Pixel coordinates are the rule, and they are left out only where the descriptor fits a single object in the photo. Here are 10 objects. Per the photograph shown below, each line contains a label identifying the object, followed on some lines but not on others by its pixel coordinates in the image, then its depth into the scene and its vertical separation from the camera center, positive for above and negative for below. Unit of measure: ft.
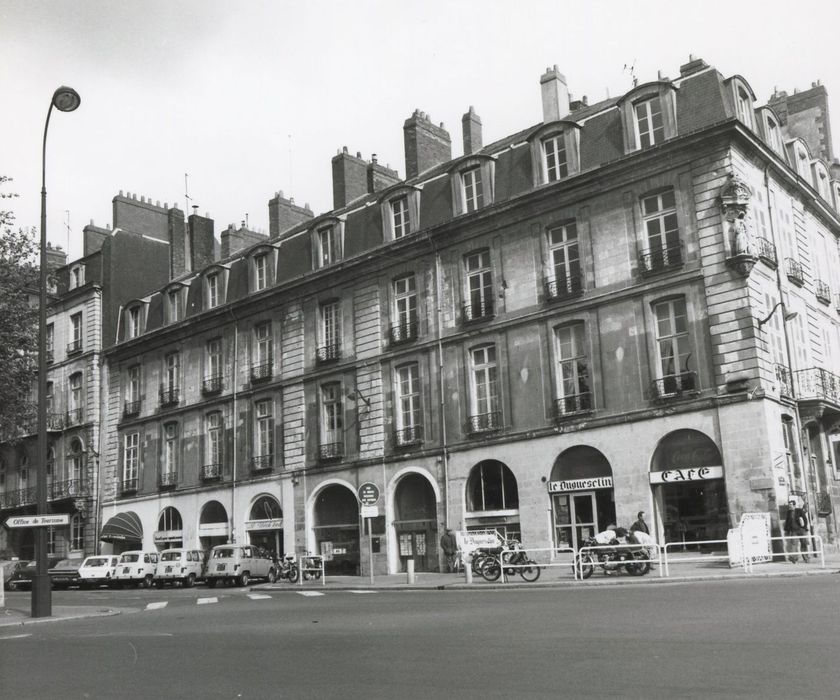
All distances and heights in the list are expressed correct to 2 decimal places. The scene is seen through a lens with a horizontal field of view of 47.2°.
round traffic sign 84.43 +3.02
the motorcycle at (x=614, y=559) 70.54 -3.42
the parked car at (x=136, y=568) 114.73 -3.20
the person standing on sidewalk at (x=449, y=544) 88.74 -1.96
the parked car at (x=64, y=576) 116.67 -3.62
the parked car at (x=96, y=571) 116.16 -3.28
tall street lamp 57.26 +5.91
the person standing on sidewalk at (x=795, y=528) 76.64 -2.05
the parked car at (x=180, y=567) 111.14 -3.23
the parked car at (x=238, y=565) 102.99 -3.19
